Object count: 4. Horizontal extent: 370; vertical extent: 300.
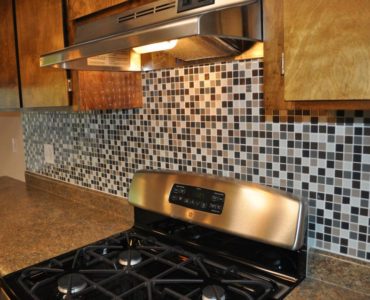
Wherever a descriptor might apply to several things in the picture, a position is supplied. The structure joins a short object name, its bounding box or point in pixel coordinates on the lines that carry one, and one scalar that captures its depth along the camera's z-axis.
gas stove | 0.92
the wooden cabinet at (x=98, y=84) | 1.14
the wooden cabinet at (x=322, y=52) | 0.60
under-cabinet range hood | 0.73
